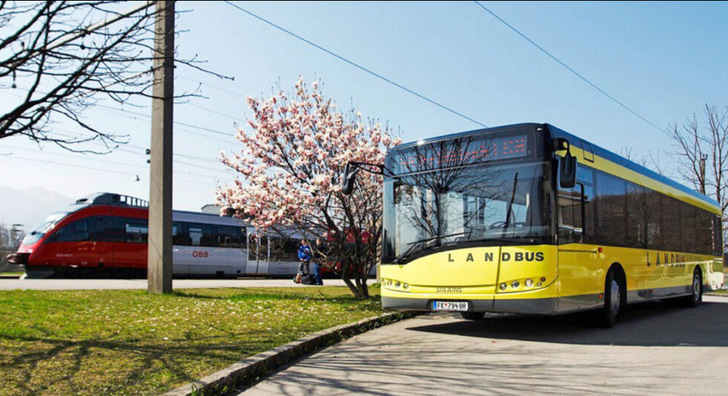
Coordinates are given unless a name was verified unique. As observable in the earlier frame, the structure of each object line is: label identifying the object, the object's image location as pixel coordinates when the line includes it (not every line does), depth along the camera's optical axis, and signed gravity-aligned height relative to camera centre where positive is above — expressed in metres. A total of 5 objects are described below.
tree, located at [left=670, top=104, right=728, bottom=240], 24.73 +2.83
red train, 26.52 +0.10
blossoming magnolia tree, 14.16 +1.31
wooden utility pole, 14.35 +1.13
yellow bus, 8.64 +0.23
